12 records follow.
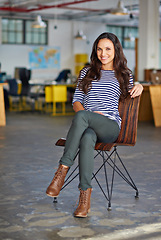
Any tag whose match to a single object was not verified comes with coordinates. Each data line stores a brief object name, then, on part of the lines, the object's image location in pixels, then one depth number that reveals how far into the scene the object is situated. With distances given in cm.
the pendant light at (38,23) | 1138
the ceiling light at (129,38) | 1678
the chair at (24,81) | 1023
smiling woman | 279
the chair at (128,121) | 318
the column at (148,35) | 1141
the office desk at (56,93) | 977
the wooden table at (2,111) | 796
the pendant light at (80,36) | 1559
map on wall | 1706
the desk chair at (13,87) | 1054
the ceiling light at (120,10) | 944
